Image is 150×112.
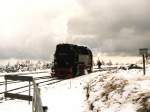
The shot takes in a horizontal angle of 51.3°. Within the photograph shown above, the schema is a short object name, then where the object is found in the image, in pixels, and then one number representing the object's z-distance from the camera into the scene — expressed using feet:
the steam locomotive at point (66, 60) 58.41
